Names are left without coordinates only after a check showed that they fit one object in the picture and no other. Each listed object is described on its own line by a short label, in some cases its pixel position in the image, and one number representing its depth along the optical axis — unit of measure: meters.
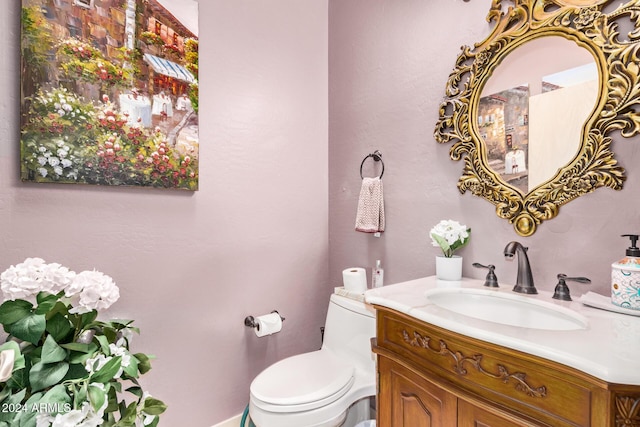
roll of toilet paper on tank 1.74
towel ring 1.85
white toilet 1.28
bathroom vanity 0.67
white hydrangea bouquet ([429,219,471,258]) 1.40
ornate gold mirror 1.07
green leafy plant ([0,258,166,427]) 0.90
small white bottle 1.79
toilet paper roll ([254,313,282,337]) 1.79
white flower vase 1.40
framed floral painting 1.24
